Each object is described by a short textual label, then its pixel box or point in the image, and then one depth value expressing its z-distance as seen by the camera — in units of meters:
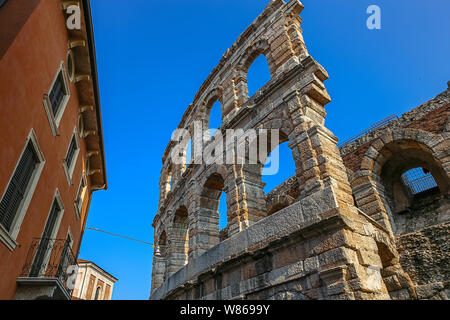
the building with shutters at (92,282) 26.49
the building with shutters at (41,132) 5.11
